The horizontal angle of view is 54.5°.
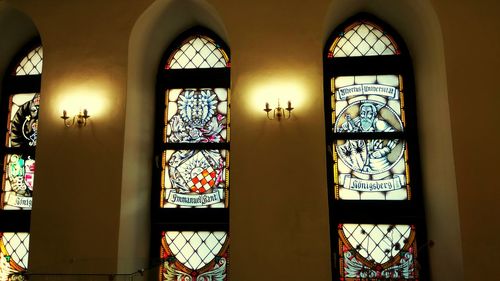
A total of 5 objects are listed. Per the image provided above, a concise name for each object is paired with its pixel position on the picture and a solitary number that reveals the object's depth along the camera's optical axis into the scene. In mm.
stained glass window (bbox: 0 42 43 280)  5059
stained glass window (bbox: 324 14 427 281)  4613
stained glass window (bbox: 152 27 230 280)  4832
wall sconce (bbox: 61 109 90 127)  4650
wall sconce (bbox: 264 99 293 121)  4418
